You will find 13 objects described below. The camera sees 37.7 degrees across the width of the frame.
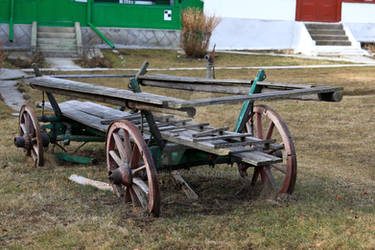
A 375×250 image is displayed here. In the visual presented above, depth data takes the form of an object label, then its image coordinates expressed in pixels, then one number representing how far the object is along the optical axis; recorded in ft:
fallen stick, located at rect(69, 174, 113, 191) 16.74
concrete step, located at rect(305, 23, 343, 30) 71.87
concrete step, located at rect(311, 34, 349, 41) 69.77
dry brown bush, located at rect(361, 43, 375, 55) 68.37
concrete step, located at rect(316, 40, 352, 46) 68.64
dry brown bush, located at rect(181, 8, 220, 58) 59.36
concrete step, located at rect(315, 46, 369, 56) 66.03
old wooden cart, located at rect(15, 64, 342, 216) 13.57
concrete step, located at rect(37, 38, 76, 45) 60.10
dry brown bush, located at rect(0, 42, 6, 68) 45.51
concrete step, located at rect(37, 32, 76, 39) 61.77
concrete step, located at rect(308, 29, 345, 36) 70.76
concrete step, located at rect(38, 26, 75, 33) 63.00
